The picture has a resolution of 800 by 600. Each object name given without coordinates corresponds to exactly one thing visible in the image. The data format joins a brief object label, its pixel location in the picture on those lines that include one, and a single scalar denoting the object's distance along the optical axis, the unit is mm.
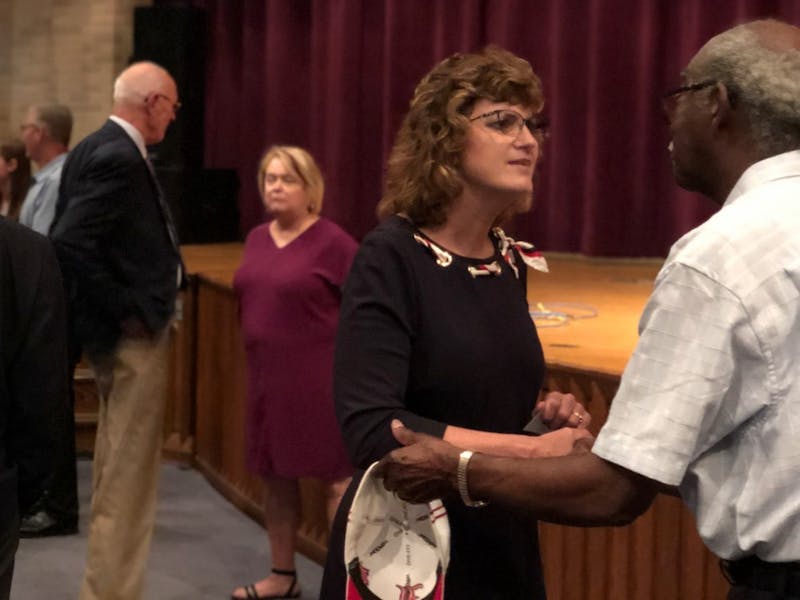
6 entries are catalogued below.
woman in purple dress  3947
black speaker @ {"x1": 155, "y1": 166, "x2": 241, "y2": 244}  7383
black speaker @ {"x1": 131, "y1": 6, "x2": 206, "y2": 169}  7660
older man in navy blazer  3420
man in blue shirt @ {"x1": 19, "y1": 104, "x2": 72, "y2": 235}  4859
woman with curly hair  1869
